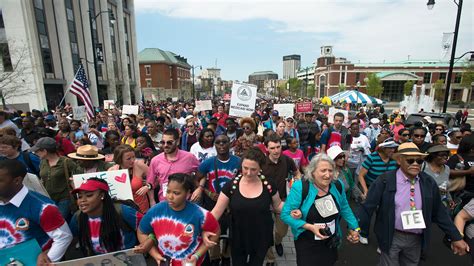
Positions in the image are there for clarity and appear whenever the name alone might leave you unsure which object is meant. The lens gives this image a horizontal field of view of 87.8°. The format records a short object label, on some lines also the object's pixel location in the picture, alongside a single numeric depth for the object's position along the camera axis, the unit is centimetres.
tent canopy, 1864
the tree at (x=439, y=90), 5134
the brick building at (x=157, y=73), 6097
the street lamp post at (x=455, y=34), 1074
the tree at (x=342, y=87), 6539
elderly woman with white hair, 254
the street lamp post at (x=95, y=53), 1189
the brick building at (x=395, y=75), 5938
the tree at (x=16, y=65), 1888
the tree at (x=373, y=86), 5434
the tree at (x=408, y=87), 5678
